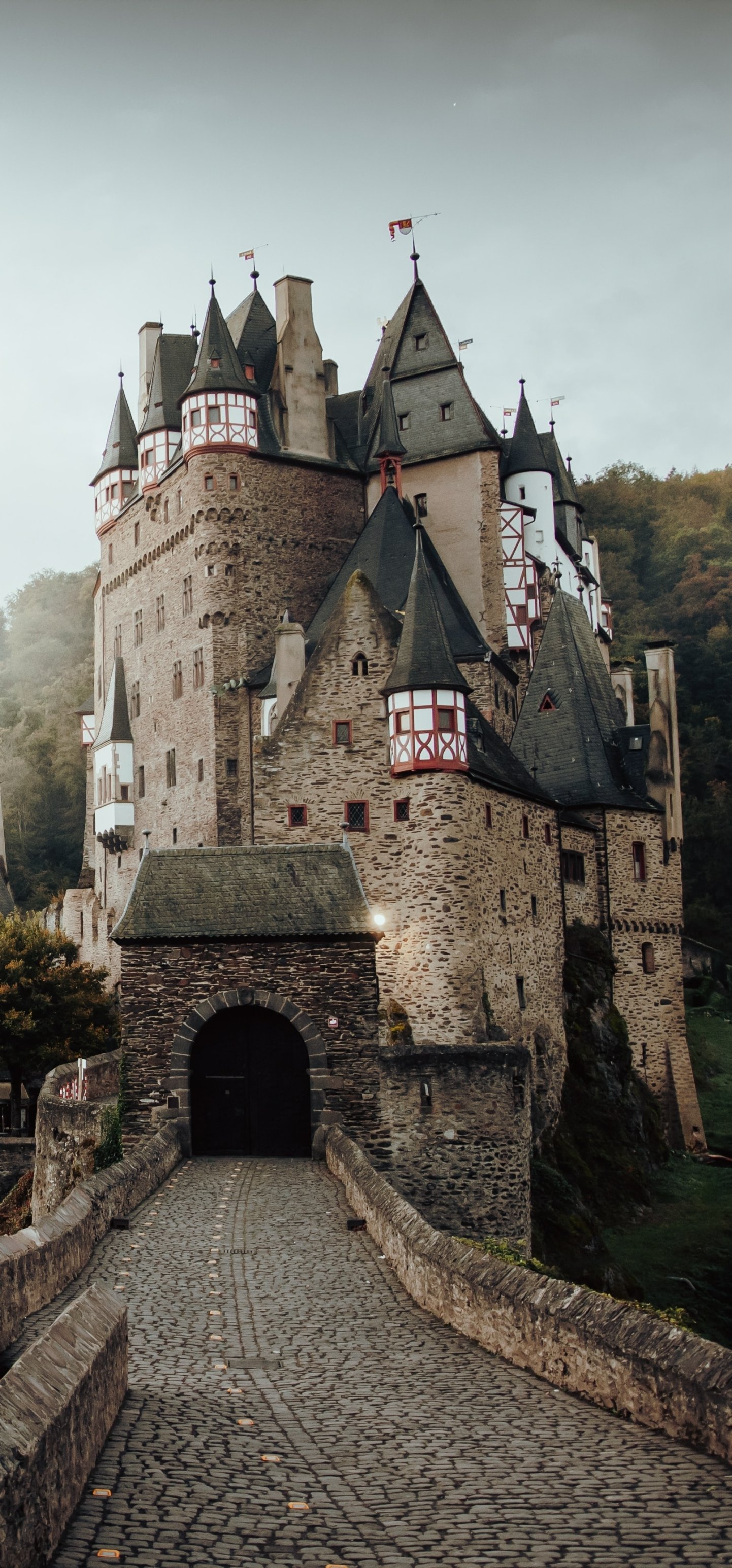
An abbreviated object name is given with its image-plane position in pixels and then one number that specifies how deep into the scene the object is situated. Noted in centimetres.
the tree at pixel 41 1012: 3678
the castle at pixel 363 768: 2350
